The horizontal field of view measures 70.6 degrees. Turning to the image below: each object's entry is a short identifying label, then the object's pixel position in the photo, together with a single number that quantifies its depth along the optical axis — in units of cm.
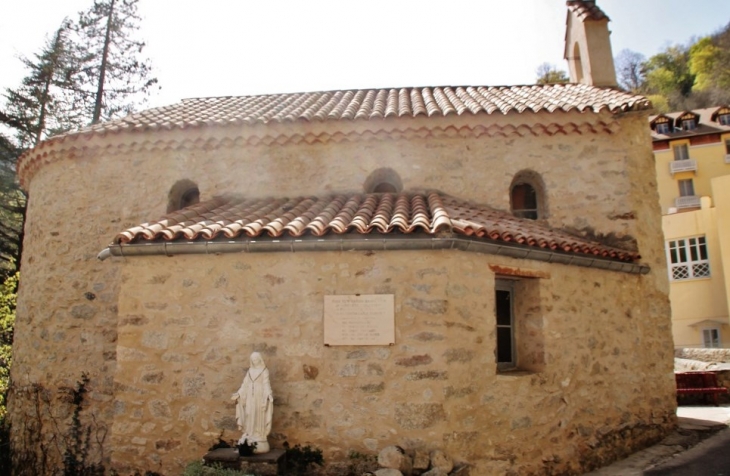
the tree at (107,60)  1925
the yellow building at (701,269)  2131
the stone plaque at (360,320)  594
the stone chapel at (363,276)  599
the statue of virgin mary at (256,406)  567
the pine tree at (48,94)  1820
